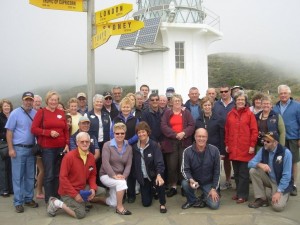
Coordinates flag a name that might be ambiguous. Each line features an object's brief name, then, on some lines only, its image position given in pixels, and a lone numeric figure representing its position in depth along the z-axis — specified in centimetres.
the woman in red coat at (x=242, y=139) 596
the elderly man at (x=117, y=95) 732
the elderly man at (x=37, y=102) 654
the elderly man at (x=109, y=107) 669
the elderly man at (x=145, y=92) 764
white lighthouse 1712
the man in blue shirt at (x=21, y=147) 568
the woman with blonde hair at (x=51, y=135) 558
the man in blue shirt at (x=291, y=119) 639
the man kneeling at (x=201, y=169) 570
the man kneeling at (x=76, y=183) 530
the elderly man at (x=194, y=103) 704
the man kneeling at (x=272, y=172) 546
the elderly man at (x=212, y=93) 757
